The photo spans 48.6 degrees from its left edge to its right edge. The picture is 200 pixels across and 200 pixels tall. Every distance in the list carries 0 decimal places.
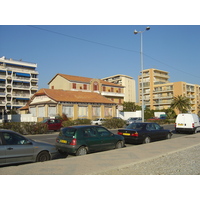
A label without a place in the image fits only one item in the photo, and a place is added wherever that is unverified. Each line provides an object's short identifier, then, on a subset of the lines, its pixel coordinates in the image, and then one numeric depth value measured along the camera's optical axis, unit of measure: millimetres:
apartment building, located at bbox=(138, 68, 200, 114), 80938
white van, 20072
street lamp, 28172
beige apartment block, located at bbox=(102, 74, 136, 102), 120188
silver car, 7273
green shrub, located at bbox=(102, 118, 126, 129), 27203
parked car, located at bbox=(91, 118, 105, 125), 35184
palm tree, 56594
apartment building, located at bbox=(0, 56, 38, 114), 63750
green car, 9523
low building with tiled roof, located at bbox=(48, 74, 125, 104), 56138
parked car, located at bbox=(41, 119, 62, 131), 24978
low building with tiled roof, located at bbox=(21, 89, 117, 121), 36125
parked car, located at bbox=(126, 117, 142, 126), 40031
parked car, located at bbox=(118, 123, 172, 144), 13180
